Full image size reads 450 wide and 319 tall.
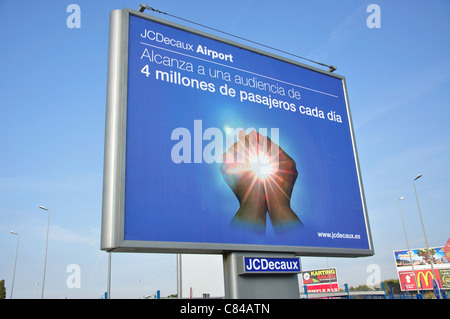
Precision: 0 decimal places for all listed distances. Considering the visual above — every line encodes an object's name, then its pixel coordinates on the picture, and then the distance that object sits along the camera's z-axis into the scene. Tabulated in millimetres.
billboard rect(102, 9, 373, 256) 5621
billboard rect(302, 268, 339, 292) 43634
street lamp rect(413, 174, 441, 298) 23519
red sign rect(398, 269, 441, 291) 44450
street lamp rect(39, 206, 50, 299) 20547
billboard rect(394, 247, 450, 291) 42844
